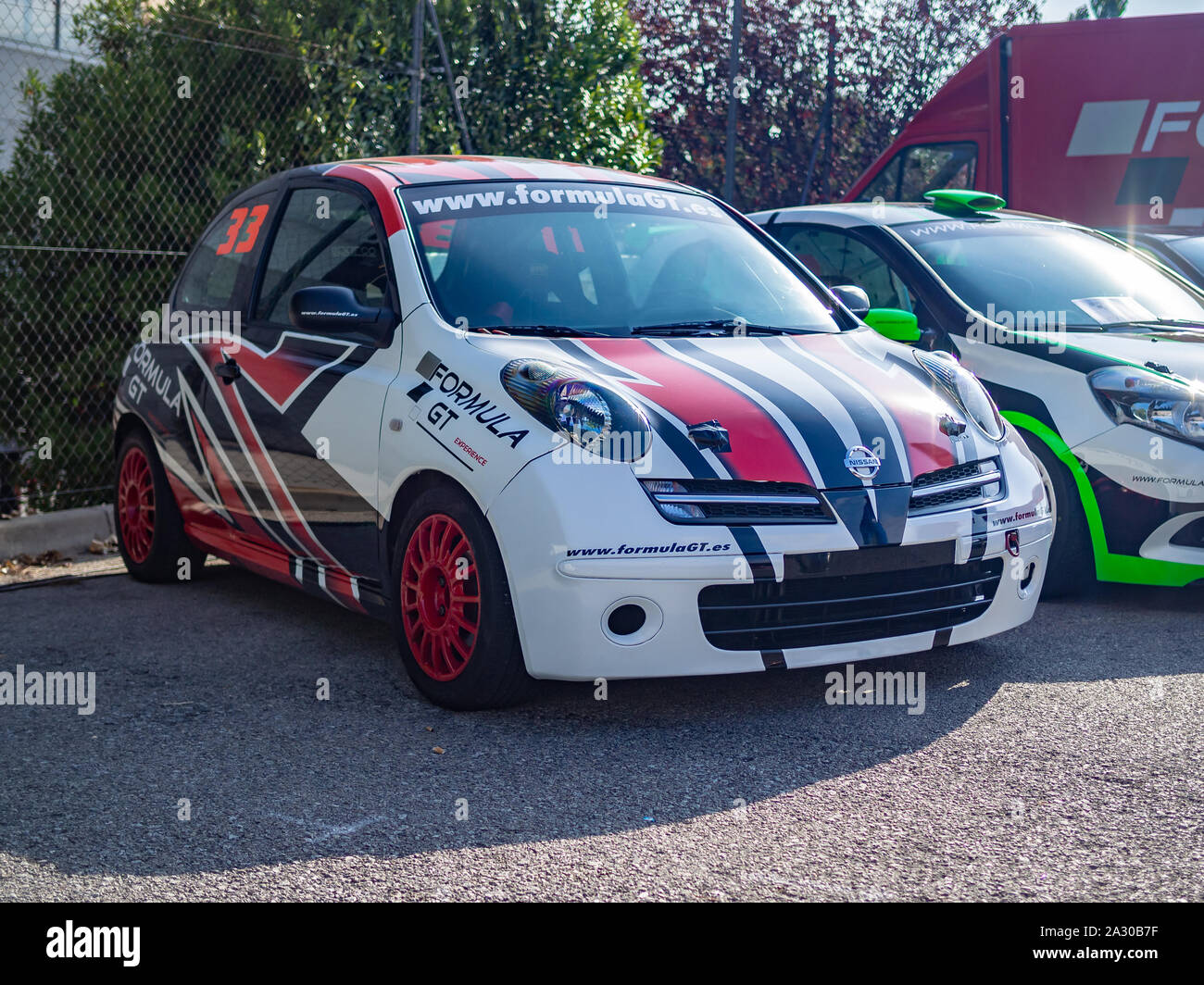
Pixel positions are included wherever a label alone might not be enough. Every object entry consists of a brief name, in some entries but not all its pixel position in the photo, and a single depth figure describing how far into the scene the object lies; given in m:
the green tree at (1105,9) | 29.89
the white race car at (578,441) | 3.98
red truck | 11.67
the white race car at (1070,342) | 5.63
